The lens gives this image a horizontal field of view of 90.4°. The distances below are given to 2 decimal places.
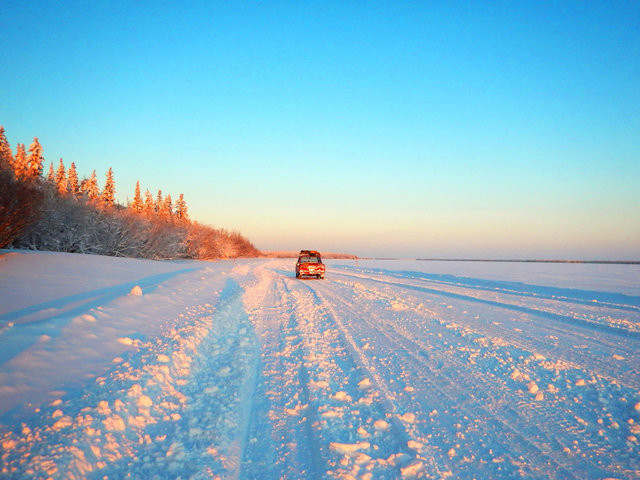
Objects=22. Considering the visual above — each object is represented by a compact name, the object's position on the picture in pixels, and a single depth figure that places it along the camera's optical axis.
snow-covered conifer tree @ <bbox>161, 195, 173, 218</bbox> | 73.06
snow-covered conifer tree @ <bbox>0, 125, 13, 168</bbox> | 36.76
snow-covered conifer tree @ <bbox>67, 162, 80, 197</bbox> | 54.32
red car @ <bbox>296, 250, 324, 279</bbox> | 23.39
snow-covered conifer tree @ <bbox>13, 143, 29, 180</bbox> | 40.41
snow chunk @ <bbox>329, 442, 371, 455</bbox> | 3.17
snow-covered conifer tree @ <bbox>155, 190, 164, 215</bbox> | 72.78
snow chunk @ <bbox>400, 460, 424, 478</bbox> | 2.84
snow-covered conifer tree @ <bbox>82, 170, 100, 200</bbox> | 55.02
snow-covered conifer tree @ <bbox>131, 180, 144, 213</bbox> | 63.84
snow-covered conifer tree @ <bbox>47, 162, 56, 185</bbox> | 50.89
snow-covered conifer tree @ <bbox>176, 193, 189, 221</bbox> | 75.00
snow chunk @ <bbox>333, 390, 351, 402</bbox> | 4.29
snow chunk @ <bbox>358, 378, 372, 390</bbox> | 4.69
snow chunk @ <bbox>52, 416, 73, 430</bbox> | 3.31
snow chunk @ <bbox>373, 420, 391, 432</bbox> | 3.56
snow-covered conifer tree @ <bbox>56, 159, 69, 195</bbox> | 50.22
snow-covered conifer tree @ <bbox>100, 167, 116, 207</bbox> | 56.00
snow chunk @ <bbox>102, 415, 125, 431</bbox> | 3.50
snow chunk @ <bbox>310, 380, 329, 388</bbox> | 4.71
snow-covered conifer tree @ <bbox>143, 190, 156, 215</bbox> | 64.70
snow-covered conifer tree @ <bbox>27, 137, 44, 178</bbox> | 41.31
